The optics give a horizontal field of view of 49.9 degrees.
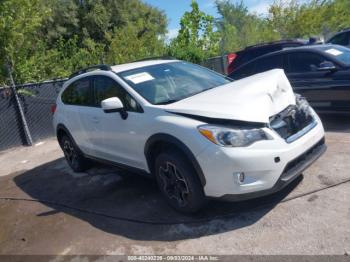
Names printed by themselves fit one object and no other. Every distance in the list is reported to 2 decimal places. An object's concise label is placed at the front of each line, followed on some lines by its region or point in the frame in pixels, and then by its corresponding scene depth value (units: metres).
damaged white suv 3.55
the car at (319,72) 6.40
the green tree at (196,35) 15.68
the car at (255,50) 9.81
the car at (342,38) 11.55
